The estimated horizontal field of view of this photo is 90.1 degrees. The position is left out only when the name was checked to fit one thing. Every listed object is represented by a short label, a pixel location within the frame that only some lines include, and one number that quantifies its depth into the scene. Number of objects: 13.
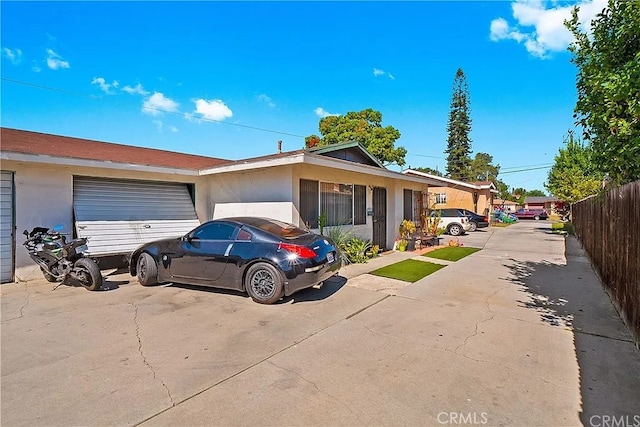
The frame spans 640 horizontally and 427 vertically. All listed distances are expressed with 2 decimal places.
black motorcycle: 6.21
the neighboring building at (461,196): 28.86
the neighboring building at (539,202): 65.21
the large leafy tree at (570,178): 20.74
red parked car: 41.50
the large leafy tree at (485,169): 71.00
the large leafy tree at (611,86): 3.29
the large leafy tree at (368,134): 32.75
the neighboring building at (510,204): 58.84
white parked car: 19.08
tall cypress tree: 51.06
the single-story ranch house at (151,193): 7.05
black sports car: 5.39
